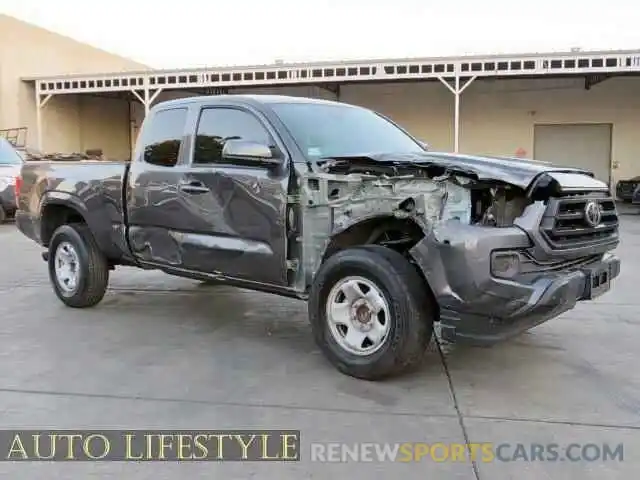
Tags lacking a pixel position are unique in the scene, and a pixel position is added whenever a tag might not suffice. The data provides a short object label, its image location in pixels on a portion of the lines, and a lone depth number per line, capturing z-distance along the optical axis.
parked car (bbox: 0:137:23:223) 14.36
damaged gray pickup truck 3.94
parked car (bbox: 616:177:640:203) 21.92
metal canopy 21.50
